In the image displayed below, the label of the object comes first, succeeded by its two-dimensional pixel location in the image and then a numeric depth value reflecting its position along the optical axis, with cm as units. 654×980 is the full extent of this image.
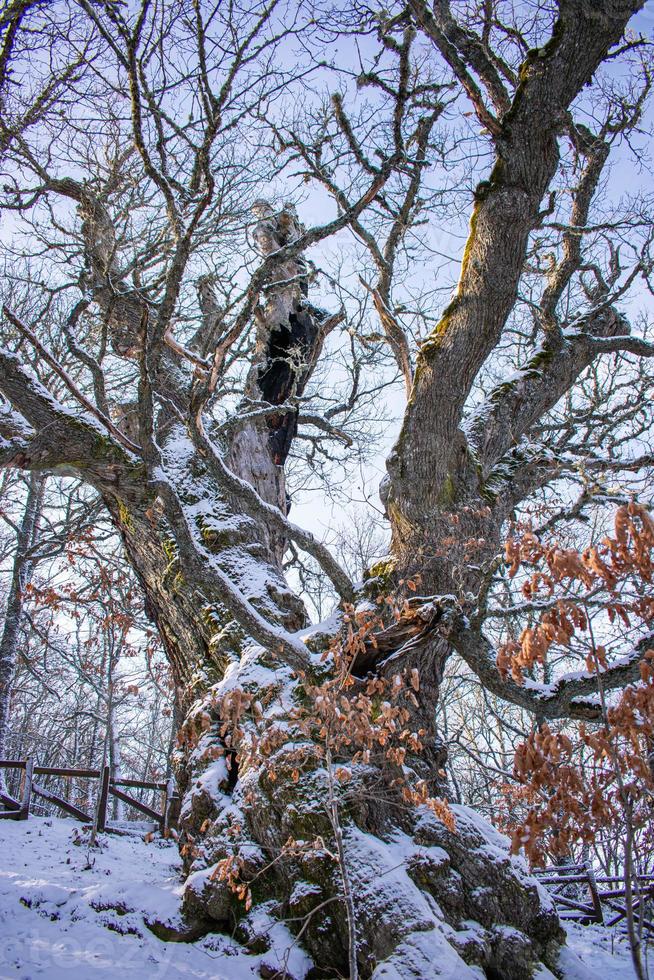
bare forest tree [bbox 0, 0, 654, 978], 350
